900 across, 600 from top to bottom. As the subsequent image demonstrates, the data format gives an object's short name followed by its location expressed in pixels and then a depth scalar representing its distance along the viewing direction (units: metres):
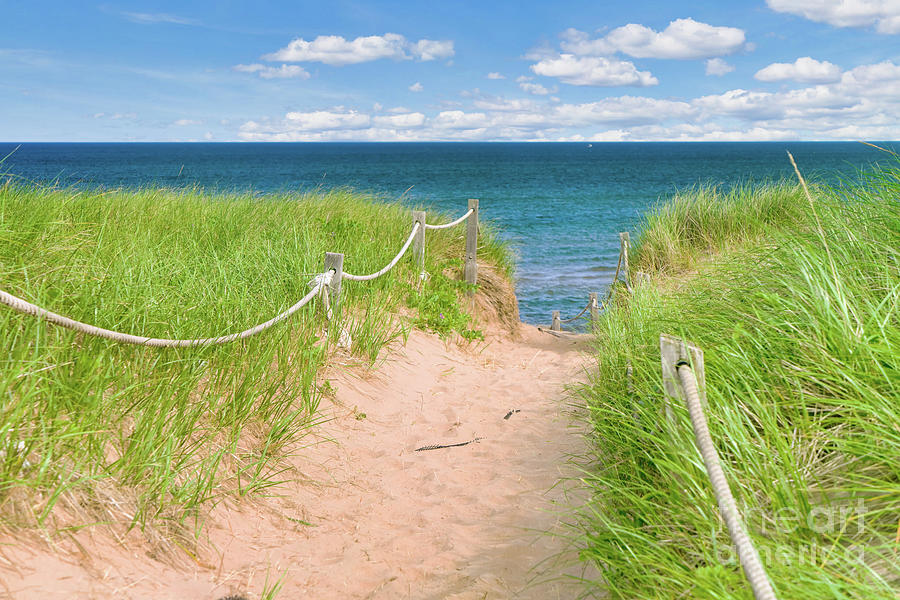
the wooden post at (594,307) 11.71
